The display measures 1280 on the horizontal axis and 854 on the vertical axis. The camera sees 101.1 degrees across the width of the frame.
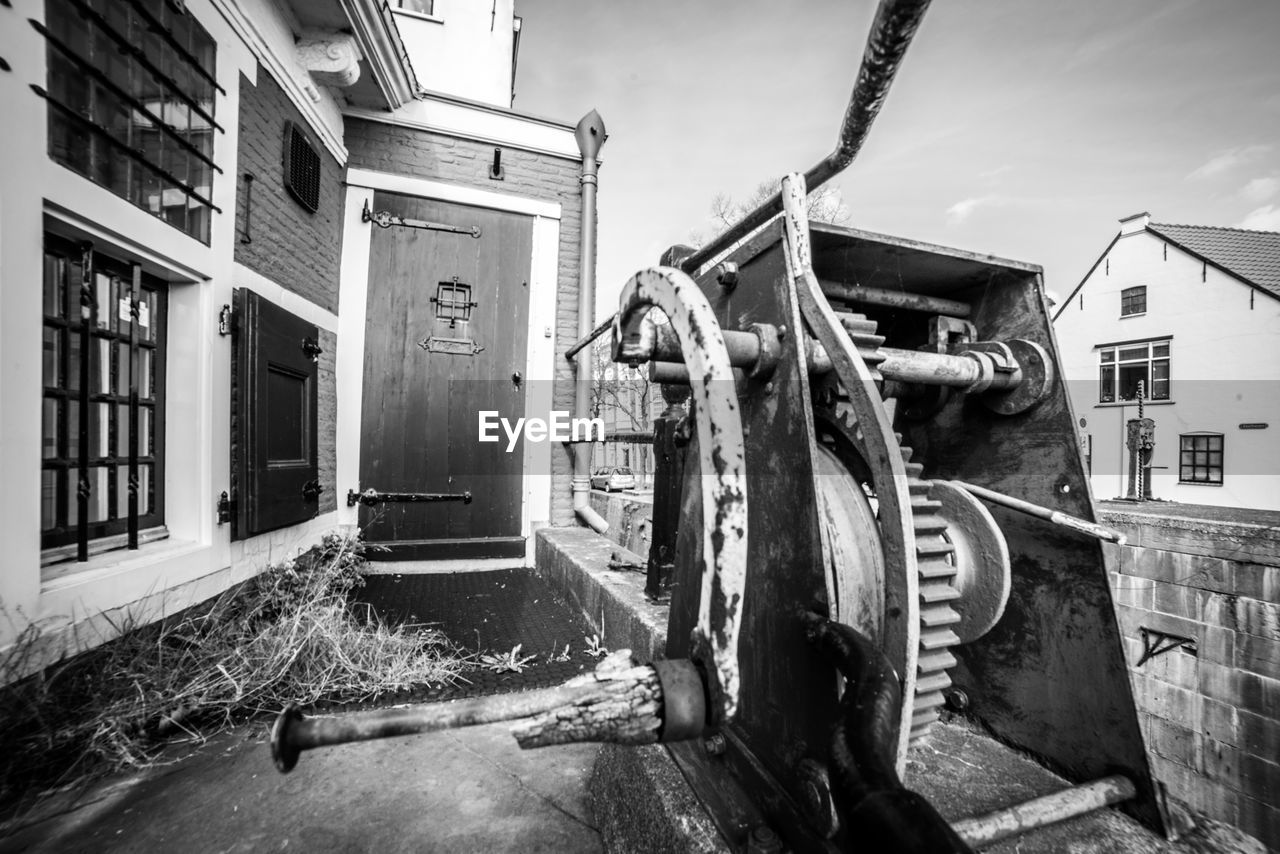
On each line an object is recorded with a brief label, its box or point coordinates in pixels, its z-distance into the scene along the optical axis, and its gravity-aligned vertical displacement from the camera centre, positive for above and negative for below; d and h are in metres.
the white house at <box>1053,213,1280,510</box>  13.35 +2.11
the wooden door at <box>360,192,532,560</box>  4.66 +0.40
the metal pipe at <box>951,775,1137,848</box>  1.01 -0.77
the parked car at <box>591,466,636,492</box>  10.74 -1.31
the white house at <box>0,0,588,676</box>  1.98 +0.76
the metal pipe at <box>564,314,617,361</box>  4.70 +0.75
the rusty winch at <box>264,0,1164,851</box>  0.74 -0.26
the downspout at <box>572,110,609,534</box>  5.13 +1.24
